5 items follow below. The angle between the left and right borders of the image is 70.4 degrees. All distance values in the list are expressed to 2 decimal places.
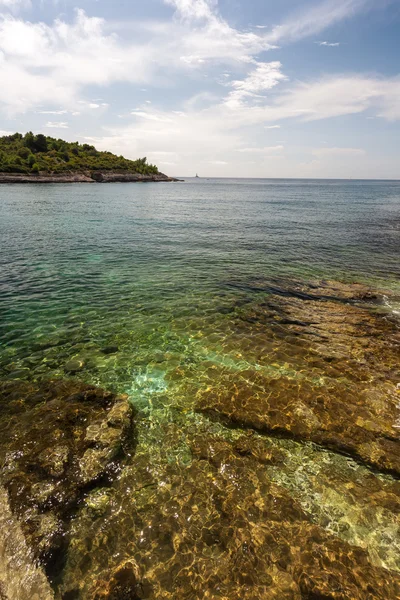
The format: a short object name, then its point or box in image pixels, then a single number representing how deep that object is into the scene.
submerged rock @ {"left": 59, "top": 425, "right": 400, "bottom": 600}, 5.91
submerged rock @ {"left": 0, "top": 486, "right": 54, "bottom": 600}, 5.70
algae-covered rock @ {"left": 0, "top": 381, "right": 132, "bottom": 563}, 7.05
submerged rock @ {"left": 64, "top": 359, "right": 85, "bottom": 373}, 12.41
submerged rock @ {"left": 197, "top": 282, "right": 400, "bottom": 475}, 9.46
